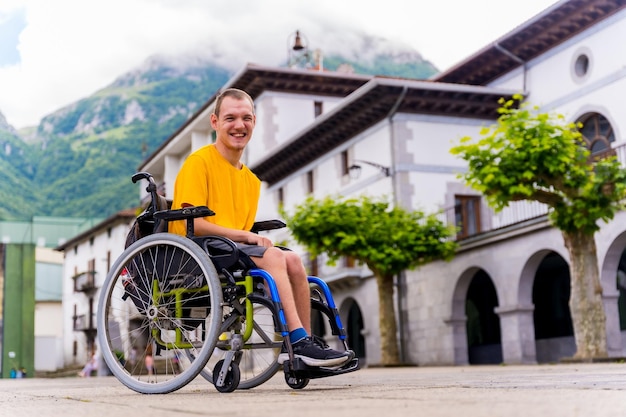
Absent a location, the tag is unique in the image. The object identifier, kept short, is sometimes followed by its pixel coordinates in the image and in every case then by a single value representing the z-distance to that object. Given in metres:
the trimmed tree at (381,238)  21.45
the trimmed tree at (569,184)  15.07
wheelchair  4.18
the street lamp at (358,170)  24.11
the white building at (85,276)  51.00
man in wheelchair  4.12
